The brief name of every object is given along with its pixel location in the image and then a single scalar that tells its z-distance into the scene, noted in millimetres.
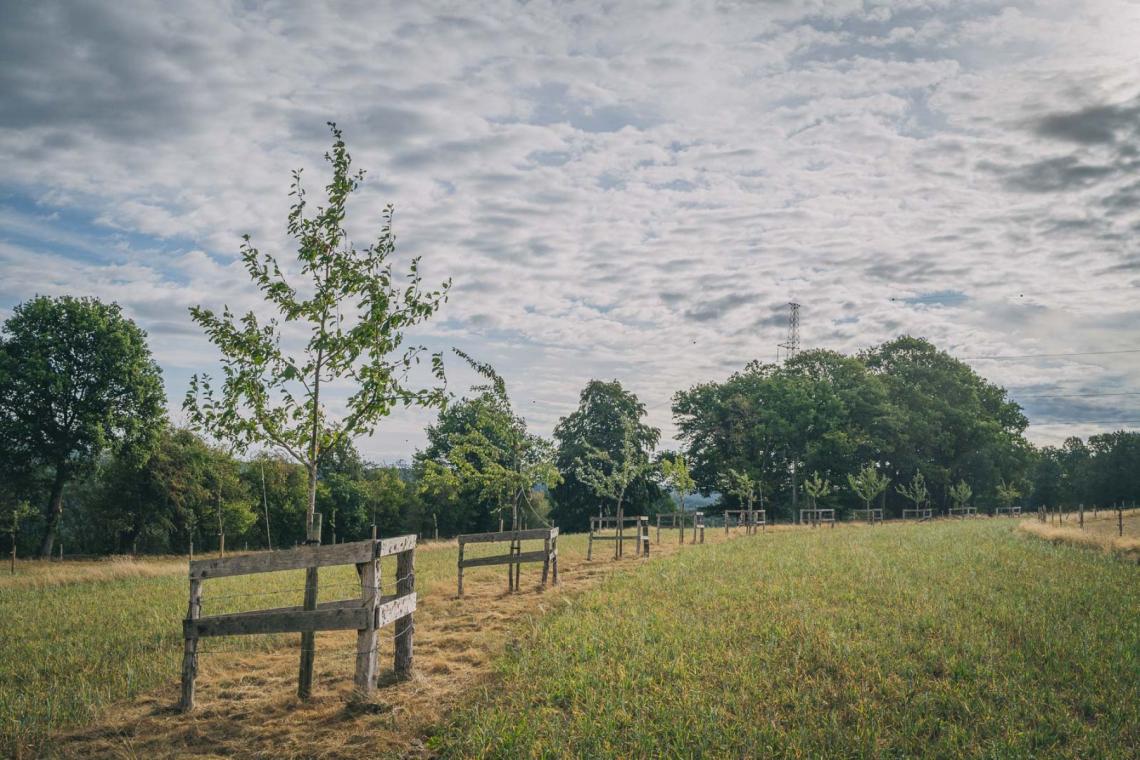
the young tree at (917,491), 70500
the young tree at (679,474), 36078
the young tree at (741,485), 50831
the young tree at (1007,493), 76500
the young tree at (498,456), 17172
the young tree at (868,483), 61938
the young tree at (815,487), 59378
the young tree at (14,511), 38844
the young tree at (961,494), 72000
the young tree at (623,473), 29094
